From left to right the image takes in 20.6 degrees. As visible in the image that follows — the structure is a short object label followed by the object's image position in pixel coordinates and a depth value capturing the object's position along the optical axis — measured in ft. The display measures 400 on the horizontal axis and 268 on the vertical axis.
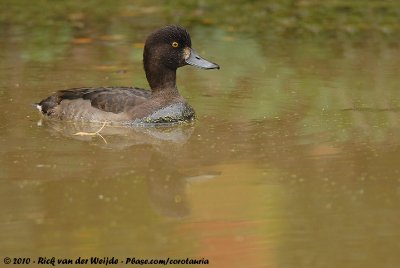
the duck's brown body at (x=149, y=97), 37.35
